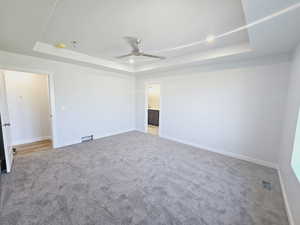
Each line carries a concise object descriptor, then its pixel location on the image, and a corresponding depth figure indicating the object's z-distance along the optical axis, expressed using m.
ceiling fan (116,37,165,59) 2.61
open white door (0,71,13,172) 2.47
